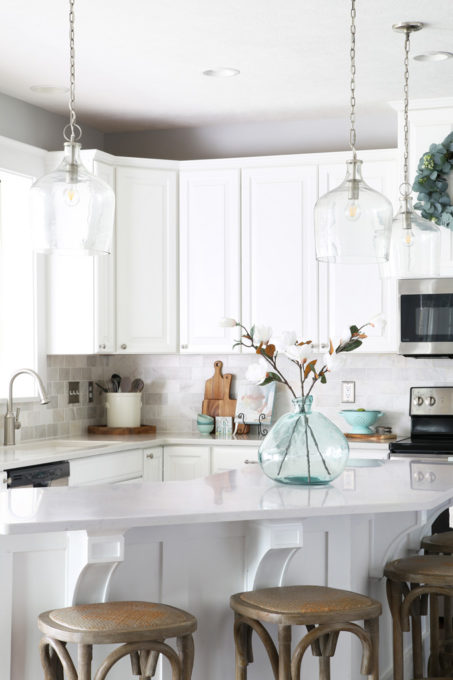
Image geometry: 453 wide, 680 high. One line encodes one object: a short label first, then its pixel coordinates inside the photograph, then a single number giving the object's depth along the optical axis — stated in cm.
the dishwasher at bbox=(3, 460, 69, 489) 417
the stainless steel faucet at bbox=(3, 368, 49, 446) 481
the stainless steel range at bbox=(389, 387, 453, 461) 533
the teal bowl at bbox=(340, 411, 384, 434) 539
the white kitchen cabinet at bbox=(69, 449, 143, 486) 469
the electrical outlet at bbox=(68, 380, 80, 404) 568
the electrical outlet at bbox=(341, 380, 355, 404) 561
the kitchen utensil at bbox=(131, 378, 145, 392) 596
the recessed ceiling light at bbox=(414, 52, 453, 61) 436
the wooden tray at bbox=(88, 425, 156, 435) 569
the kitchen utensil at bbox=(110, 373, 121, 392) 589
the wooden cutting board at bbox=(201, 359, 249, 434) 582
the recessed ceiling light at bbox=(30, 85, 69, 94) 496
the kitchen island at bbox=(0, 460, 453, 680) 249
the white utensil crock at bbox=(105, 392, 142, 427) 578
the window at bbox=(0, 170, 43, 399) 521
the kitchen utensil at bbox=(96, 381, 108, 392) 595
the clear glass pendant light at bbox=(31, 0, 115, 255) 256
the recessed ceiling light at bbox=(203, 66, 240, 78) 462
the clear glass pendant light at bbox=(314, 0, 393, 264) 277
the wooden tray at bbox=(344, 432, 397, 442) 516
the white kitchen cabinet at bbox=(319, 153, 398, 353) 522
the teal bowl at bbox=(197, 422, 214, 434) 572
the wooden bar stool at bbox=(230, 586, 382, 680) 250
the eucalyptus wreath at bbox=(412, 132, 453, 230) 499
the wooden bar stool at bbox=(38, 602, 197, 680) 230
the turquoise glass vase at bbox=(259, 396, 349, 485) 299
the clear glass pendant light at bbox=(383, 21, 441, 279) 313
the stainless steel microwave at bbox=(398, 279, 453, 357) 506
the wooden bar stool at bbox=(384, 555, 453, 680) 294
